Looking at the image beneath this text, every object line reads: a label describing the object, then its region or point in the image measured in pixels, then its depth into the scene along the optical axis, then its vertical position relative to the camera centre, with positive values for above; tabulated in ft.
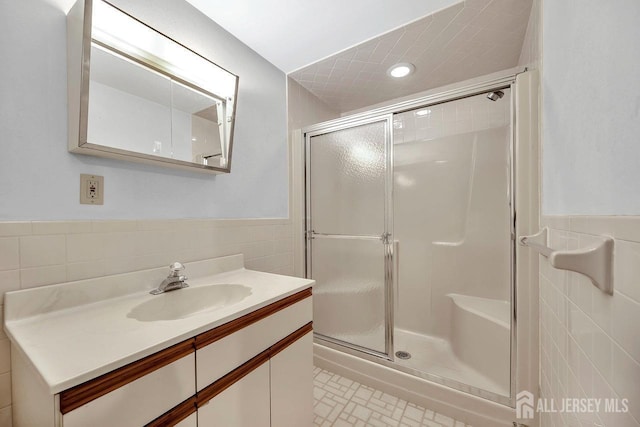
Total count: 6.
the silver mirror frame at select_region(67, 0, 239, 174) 2.82 +1.61
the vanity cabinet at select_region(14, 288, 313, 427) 1.75 -1.54
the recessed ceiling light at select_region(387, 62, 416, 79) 5.67 +3.45
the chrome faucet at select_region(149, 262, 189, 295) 3.49 -0.97
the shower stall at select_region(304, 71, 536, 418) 5.42 -0.54
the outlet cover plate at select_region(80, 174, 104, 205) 3.01 +0.32
